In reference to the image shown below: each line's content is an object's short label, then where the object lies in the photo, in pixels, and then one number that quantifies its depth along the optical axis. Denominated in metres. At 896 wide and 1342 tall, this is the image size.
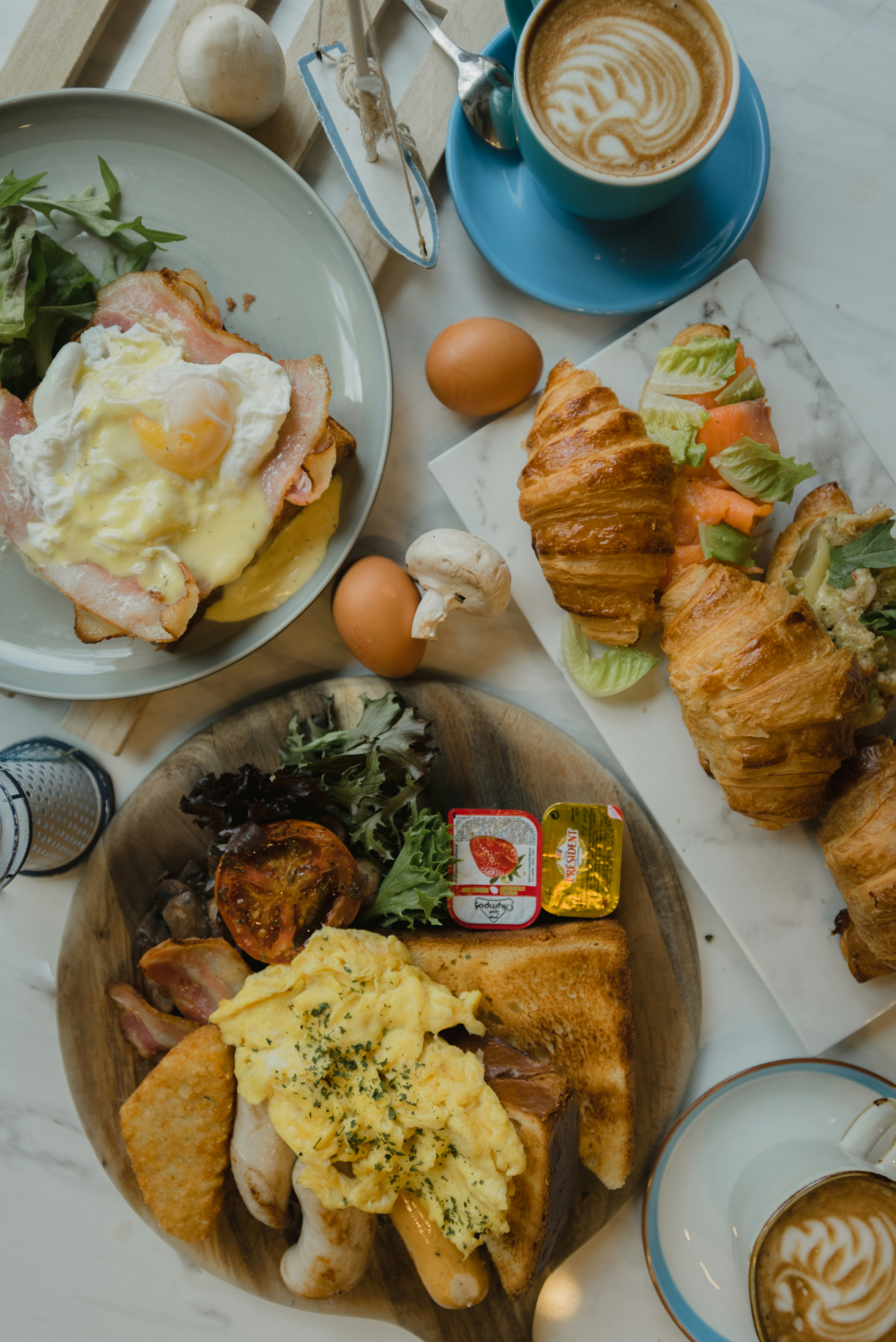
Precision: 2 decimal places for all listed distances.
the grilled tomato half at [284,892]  0.84
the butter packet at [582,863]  0.86
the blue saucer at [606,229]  0.87
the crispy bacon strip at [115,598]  0.85
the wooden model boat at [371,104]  0.82
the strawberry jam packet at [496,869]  0.86
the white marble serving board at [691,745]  0.88
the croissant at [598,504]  0.83
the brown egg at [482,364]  0.86
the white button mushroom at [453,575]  0.85
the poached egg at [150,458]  0.83
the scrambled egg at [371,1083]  0.82
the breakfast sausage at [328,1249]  0.84
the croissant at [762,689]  0.81
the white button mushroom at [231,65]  0.83
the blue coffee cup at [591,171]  0.80
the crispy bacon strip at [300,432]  0.84
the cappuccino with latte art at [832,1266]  0.81
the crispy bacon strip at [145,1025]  0.87
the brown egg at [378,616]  0.86
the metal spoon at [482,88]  0.85
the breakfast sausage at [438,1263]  0.84
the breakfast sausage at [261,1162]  0.84
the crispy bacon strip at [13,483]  0.85
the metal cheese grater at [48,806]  0.85
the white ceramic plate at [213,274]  0.86
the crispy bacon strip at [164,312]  0.85
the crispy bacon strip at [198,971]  0.85
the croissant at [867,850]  0.82
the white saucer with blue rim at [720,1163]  0.86
